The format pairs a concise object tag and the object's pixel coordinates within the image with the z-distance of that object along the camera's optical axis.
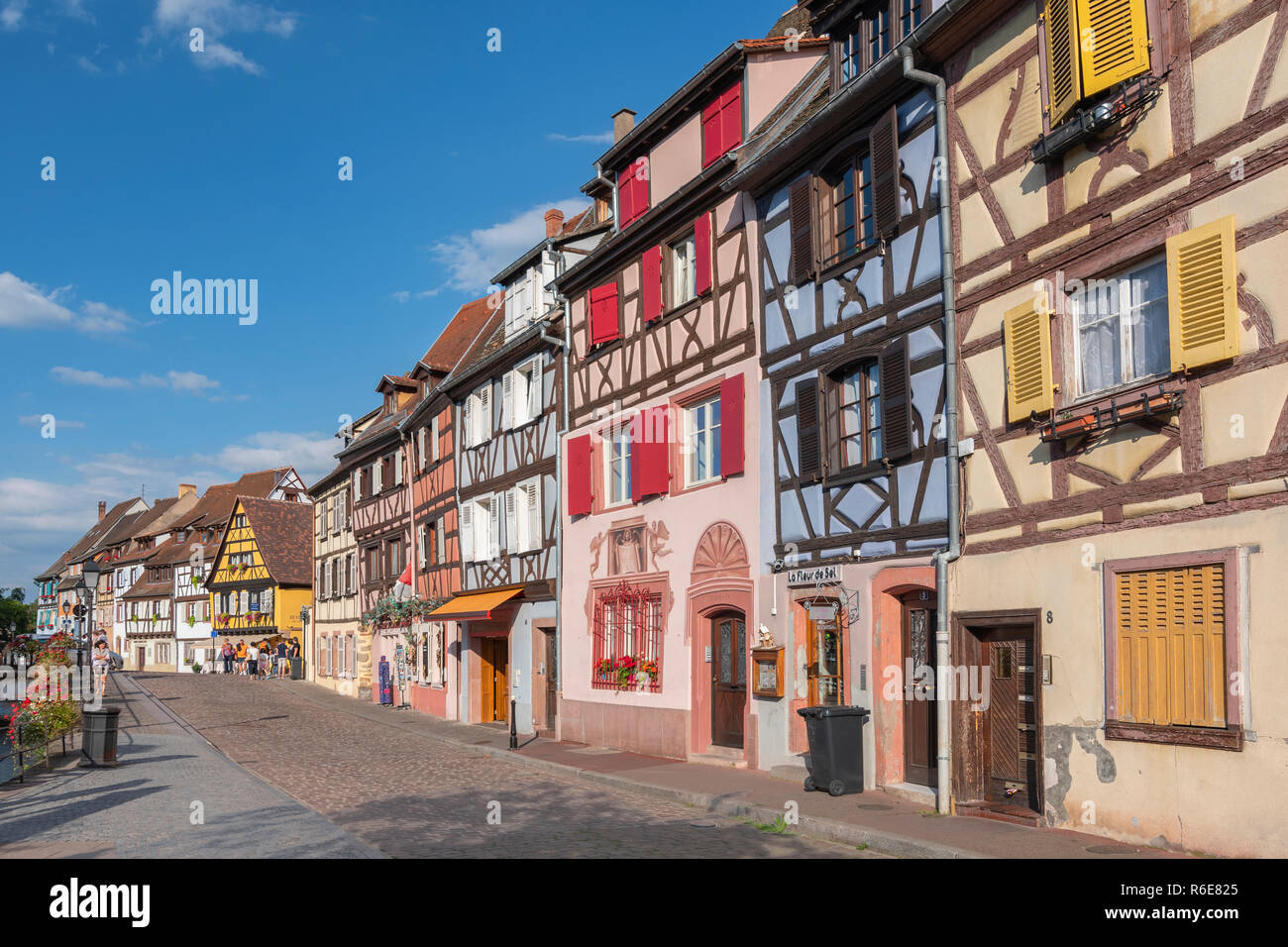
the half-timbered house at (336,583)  41.09
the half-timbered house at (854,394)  13.12
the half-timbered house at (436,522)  29.80
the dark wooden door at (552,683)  23.47
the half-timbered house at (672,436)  17.11
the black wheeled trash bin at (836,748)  13.28
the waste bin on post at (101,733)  18.02
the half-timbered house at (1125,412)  8.95
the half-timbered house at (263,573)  60.19
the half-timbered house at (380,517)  35.53
